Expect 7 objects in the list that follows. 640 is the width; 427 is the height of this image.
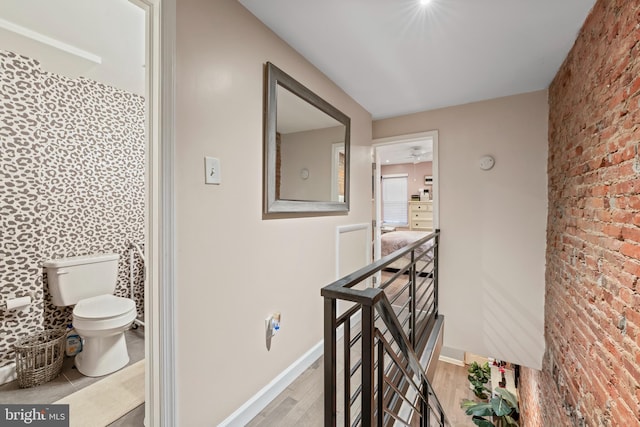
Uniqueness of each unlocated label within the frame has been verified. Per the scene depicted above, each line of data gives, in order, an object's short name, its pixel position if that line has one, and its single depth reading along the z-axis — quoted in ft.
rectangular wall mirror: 5.32
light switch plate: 4.13
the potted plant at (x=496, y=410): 10.90
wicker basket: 5.86
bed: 15.23
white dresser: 22.86
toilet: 6.30
